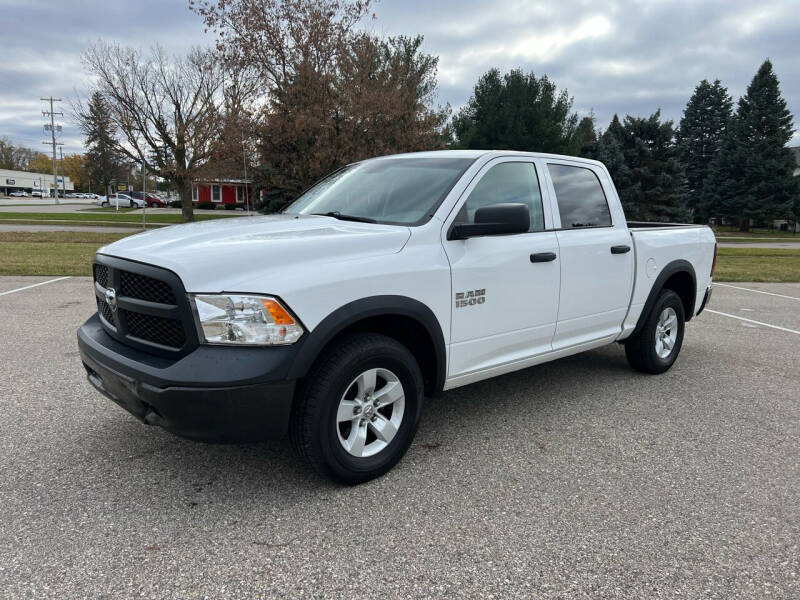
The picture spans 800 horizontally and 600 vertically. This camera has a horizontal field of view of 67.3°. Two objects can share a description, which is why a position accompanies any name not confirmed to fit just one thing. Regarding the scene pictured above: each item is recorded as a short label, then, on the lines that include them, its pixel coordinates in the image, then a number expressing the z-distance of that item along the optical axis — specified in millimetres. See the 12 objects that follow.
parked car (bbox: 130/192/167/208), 71688
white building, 119175
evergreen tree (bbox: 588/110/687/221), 36562
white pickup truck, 2729
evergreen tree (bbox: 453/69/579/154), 40438
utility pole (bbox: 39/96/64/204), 81312
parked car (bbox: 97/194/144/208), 66550
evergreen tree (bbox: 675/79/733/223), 56250
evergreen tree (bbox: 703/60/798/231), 46969
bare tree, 31812
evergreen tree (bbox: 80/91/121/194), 33531
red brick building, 64188
